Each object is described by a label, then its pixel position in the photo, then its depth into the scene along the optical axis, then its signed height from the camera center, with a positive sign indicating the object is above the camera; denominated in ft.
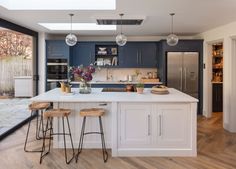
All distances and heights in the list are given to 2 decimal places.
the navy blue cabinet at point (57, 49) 15.81 +2.78
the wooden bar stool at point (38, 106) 9.36 -1.52
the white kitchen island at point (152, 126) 8.69 -2.44
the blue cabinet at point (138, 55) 16.50 +2.31
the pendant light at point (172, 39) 10.47 +2.42
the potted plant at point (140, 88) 10.03 -0.55
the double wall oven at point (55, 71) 15.84 +0.73
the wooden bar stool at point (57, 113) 8.21 -1.67
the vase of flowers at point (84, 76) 9.91 +0.16
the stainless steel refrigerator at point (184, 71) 15.44 +0.69
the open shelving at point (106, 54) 16.79 +2.45
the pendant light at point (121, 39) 10.56 +2.47
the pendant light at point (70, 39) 10.71 +2.50
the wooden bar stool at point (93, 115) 8.31 -2.03
